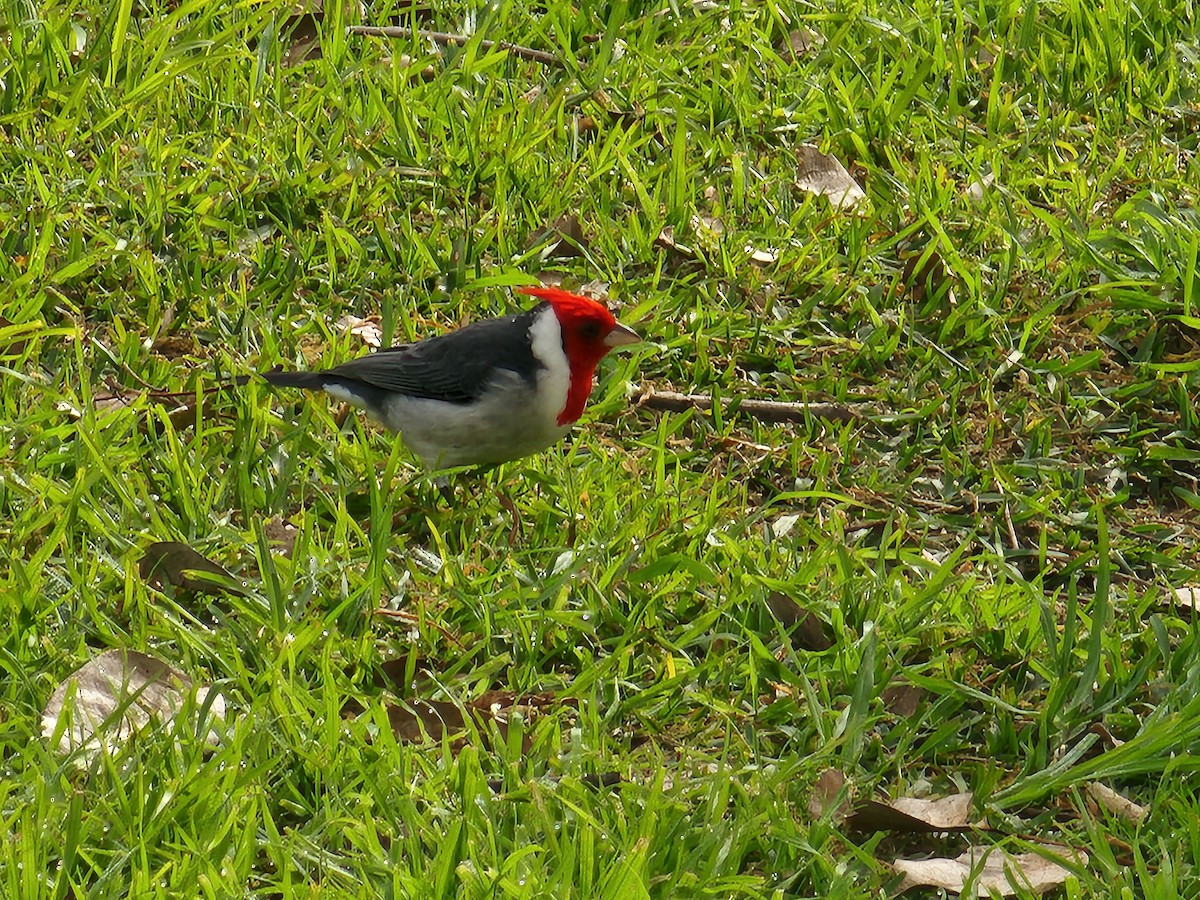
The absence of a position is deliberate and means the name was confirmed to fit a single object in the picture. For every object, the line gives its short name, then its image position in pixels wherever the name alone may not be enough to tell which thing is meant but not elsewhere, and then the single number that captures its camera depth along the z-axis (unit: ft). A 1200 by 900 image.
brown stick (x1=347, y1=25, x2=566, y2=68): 37.83
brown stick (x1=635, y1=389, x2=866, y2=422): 30.63
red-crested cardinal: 27.14
